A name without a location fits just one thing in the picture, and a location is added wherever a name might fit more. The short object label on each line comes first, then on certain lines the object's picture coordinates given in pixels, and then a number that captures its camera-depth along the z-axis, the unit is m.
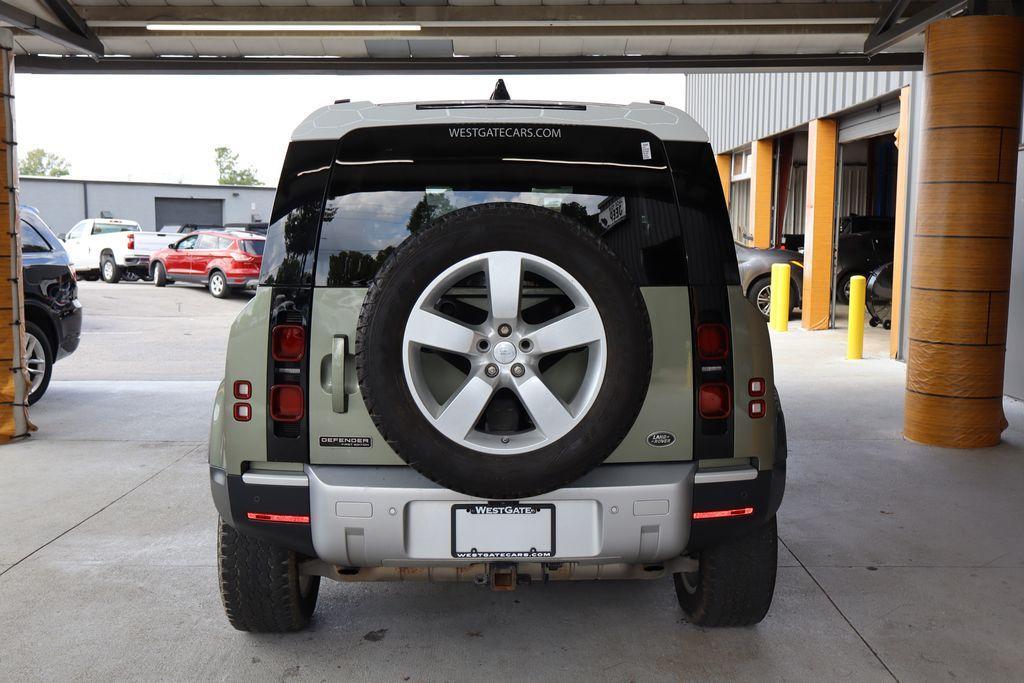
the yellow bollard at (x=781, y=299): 14.84
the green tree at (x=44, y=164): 98.56
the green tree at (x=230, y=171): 103.75
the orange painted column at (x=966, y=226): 6.46
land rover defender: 2.94
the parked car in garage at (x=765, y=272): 16.34
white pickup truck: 25.06
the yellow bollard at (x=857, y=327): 11.61
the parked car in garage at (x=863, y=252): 16.14
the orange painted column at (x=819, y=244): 15.02
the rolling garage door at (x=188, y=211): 46.09
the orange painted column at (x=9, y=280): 6.77
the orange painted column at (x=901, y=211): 11.74
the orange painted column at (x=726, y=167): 23.11
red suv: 20.67
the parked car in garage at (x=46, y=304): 8.38
